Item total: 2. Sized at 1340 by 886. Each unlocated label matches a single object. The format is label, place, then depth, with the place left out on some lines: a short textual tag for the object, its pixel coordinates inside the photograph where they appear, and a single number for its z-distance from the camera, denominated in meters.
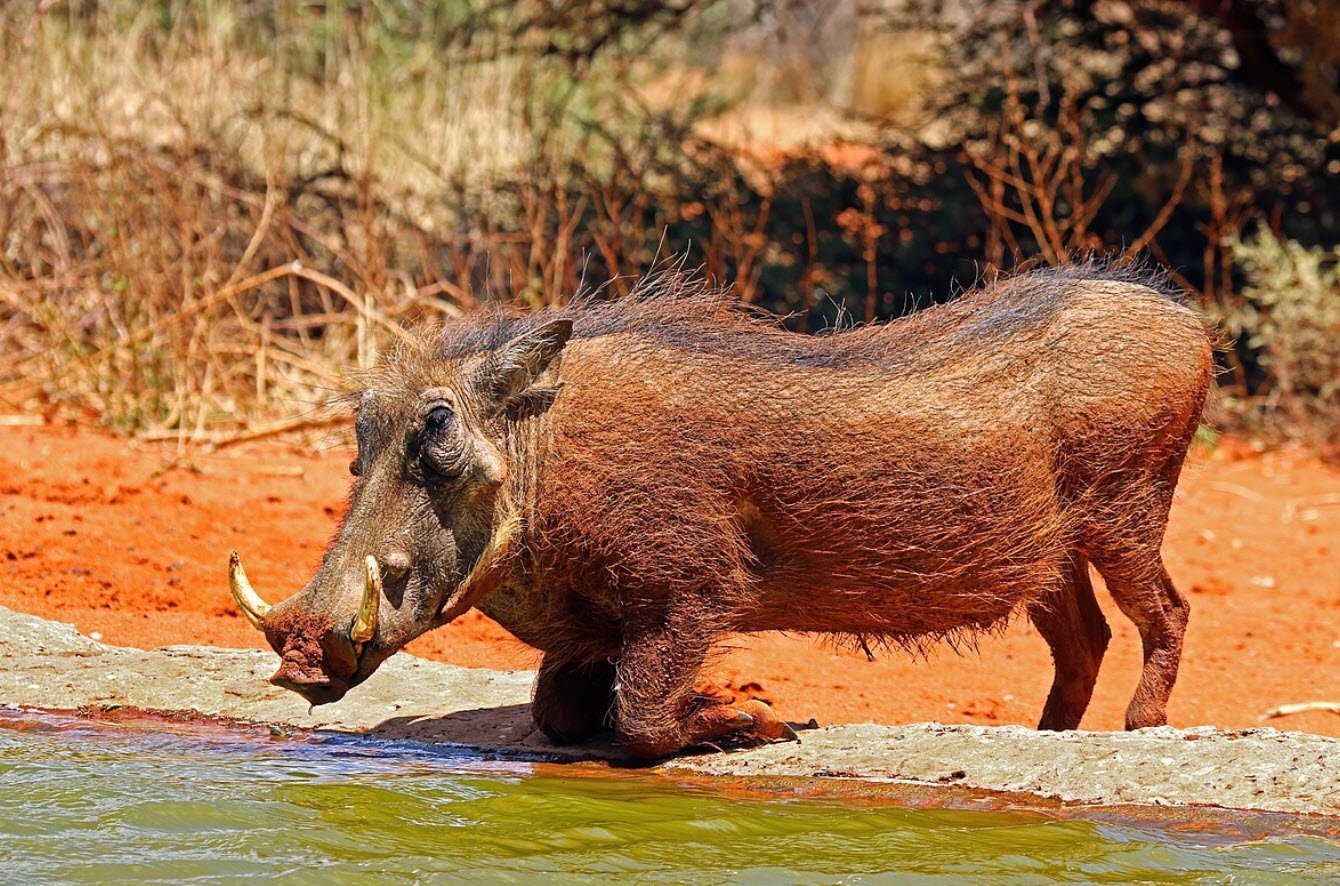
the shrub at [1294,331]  21.59
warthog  8.80
